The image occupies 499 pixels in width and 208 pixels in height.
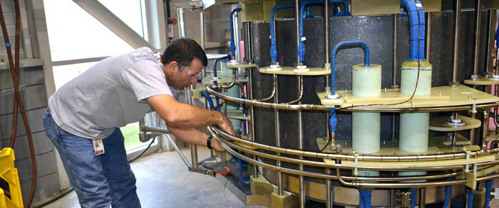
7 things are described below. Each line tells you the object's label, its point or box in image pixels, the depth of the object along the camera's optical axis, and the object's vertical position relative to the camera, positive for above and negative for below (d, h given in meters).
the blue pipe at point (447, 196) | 2.55 -1.00
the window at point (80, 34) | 4.75 +0.14
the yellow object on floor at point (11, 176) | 3.14 -0.95
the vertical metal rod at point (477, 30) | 2.52 -0.01
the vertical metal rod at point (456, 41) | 2.44 -0.07
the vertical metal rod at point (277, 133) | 2.76 -0.62
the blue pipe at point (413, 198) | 2.53 -1.00
